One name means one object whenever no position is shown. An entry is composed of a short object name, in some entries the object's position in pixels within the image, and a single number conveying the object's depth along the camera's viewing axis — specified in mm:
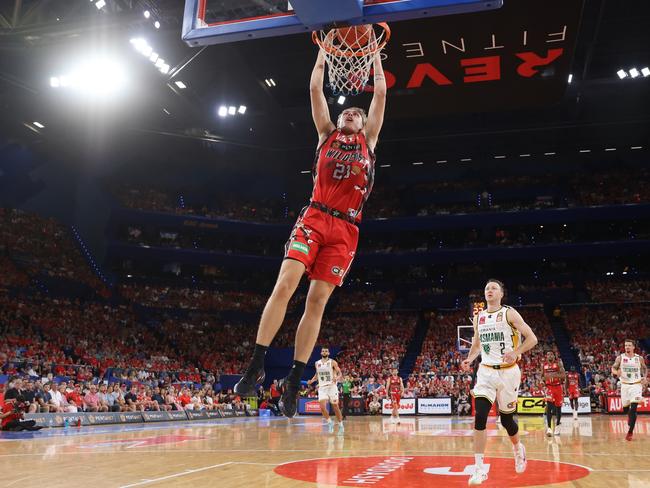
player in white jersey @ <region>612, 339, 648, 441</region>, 13172
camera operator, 15047
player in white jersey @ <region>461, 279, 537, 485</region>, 7652
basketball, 6719
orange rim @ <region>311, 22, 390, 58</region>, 6548
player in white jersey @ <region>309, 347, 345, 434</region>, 16469
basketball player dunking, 4750
